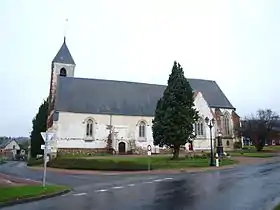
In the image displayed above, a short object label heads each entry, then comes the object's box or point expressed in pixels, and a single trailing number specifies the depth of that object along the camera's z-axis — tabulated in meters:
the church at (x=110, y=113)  54.59
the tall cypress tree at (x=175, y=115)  36.12
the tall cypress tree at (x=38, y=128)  64.69
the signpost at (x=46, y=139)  17.53
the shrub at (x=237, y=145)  62.49
